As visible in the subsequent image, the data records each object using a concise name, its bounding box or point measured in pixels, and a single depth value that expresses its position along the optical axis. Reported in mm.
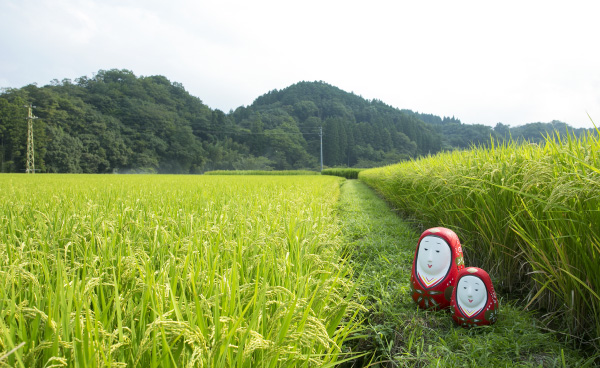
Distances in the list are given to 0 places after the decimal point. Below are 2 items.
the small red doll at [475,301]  1932
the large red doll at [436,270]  2195
